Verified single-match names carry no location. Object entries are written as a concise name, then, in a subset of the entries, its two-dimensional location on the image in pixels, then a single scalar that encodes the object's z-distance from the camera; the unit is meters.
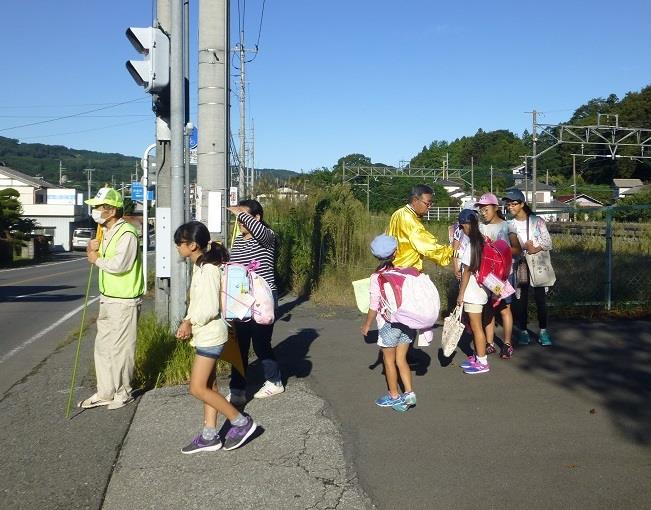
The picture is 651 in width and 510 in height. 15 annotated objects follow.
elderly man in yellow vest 6.23
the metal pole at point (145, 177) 16.17
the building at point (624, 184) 71.50
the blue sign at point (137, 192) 20.34
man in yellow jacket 6.40
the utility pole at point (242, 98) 35.41
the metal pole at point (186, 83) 7.74
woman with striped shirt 6.39
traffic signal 7.64
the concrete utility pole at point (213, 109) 8.38
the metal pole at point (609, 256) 10.67
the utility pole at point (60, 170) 110.91
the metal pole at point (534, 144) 37.17
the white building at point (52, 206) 65.81
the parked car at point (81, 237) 59.34
